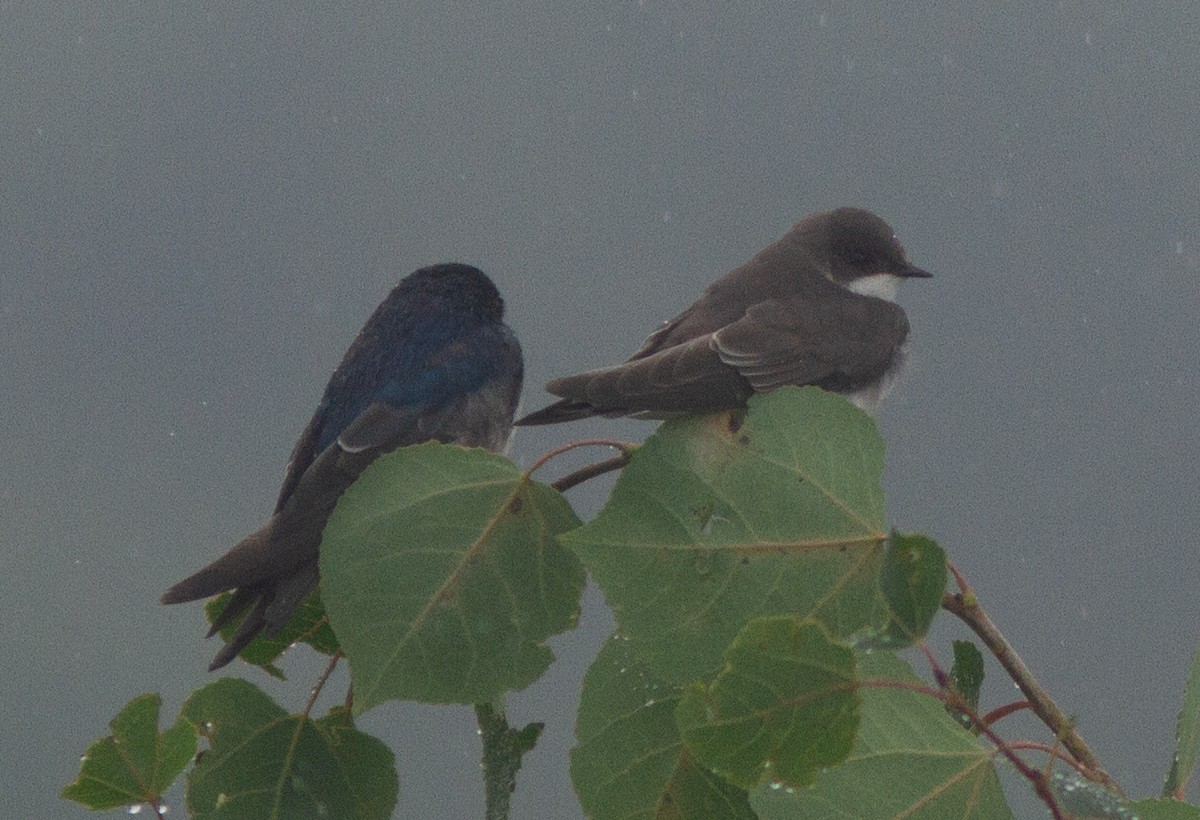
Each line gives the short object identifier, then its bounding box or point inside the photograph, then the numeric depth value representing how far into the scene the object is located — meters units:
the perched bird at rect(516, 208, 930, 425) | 5.32
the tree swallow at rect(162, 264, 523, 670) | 5.22
